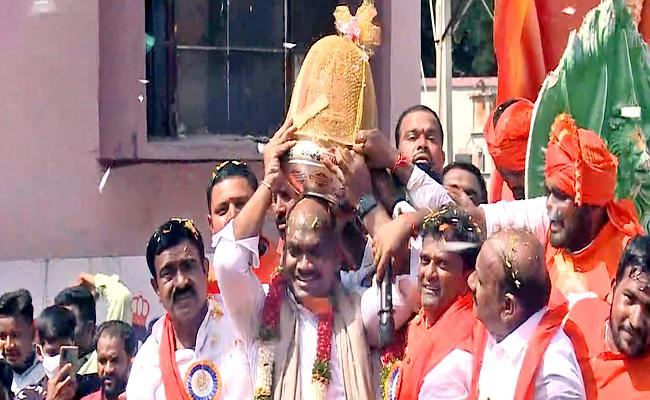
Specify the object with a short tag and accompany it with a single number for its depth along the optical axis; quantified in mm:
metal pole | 13570
